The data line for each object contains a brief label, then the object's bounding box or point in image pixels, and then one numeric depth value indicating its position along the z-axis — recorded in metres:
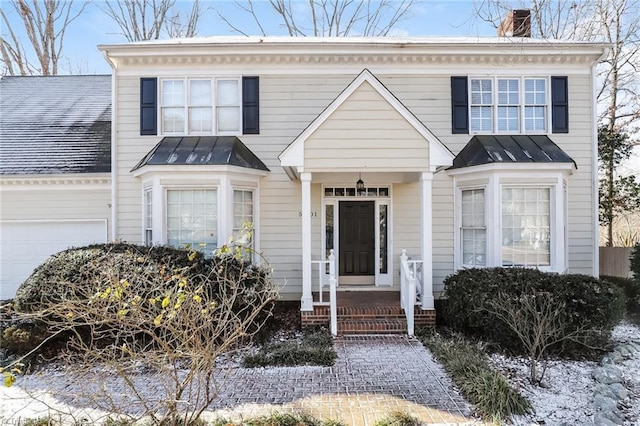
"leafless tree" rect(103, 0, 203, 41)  18.97
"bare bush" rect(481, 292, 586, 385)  5.86
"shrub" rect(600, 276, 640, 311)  8.87
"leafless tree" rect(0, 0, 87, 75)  17.39
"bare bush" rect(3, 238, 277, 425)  3.53
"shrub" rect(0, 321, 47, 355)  6.09
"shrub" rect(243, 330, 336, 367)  5.91
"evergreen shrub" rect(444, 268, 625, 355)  6.26
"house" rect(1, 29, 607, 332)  8.76
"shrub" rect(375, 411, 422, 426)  4.10
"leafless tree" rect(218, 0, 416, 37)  17.41
